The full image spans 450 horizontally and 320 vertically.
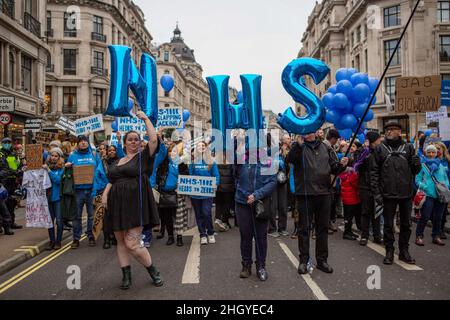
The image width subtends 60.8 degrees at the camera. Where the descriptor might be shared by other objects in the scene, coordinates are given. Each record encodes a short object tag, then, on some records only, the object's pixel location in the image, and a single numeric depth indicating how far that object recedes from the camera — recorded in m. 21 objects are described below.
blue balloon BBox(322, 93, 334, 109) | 8.97
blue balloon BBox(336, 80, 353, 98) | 8.88
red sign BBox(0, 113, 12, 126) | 11.58
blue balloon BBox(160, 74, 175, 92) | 10.26
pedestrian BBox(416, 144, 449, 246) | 7.09
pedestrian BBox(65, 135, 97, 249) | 7.25
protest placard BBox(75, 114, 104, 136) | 7.77
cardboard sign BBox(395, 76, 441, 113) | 8.11
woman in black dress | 4.63
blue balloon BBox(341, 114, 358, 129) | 8.76
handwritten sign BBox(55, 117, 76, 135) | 9.41
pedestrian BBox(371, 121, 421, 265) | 5.80
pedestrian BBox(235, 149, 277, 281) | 5.18
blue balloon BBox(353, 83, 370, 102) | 8.75
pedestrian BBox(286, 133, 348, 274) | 5.41
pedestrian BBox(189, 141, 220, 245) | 7.39
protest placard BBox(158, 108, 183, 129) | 8.66
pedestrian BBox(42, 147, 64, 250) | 7.05
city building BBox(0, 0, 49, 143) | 19.64
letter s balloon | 5.32
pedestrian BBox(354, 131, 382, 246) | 7.16
